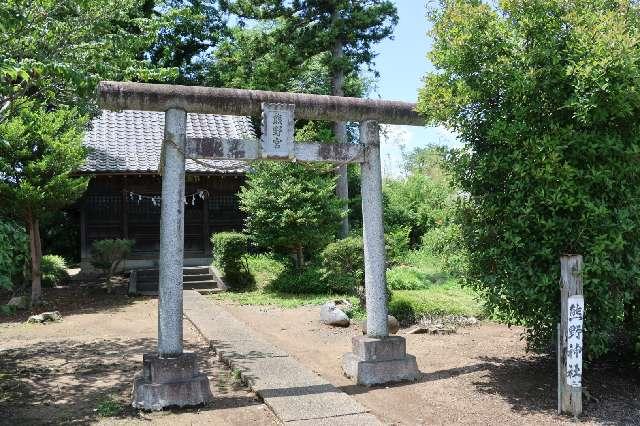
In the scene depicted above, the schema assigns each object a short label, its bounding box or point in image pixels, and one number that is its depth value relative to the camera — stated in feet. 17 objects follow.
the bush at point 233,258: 52.44
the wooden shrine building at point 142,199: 59.00
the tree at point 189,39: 86.51
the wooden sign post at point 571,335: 18.80
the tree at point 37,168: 41.32
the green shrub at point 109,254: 51.26
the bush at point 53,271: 54.44
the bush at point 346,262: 43.60
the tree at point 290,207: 51.16
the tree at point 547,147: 19.21
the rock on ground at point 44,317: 38.58
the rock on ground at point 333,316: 36.55
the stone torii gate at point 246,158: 20.48
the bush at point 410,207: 78.69
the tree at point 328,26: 61.52
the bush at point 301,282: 50.39
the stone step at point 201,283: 54.29
